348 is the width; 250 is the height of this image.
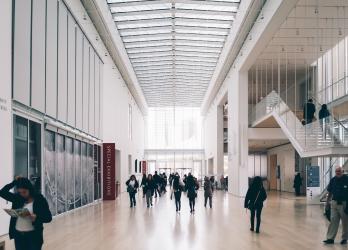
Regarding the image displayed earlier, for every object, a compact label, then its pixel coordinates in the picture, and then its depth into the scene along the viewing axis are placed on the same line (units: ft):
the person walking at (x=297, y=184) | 105.09
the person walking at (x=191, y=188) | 58.43
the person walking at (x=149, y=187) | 68.39
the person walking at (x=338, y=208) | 35.24
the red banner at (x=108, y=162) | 85.40
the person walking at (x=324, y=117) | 60.90
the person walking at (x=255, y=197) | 42.27
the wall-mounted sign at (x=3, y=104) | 37.22
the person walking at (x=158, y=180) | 90.35
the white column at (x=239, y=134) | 97.86
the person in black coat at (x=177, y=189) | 58.62
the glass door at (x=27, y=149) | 42.86
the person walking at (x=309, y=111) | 71.51
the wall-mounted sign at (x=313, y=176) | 76.02
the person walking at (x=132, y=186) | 68.95
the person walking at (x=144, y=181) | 69.96
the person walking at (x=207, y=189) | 64.08
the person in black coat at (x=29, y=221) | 18.92
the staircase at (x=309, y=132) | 58.03
